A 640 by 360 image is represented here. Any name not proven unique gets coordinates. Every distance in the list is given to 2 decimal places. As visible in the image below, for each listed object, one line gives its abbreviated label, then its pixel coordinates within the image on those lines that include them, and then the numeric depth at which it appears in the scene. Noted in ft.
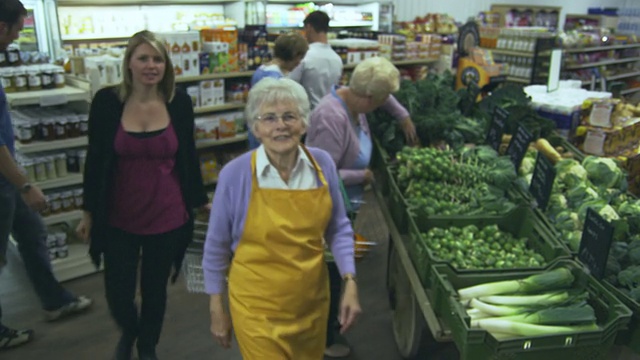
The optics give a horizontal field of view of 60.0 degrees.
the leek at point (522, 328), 6.35
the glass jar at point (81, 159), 12.88
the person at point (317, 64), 16.47
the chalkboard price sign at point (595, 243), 6.67
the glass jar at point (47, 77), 12.37
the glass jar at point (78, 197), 12.90
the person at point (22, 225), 8.67
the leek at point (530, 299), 6.84
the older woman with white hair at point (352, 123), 8.89
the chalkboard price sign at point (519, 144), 10.27
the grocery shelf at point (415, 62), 23.06
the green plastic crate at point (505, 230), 7.80
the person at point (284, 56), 14.52
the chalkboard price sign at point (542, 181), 8.68
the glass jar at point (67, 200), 12.70
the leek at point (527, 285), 7.02
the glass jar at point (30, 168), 11.99
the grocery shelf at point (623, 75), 33.81
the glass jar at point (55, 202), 12.56
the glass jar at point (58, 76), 12.55
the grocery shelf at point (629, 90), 35.71
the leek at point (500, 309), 6.71
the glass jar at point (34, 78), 12.18
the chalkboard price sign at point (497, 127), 11.78
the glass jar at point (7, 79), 11.87
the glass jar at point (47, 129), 12.03
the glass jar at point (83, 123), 12.51
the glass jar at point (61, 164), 12.41
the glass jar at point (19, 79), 12.01
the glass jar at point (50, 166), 12.24
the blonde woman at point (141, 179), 7.97
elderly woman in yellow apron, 6.14
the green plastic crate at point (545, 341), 6.03
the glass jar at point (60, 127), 12.19
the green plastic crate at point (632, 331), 6.50
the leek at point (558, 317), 6.40
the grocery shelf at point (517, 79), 26.47
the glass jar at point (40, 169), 12.14
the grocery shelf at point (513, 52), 26.26
